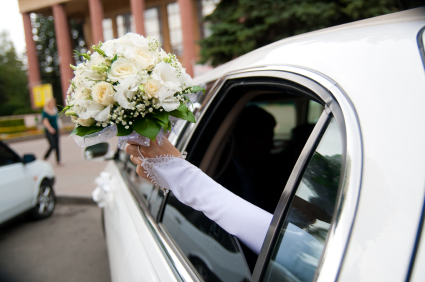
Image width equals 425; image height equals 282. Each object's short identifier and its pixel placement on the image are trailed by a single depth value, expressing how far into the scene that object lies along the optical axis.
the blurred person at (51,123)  8.75
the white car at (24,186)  4.17
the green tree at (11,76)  45.72
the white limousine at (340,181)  0.59
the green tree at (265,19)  11.98
